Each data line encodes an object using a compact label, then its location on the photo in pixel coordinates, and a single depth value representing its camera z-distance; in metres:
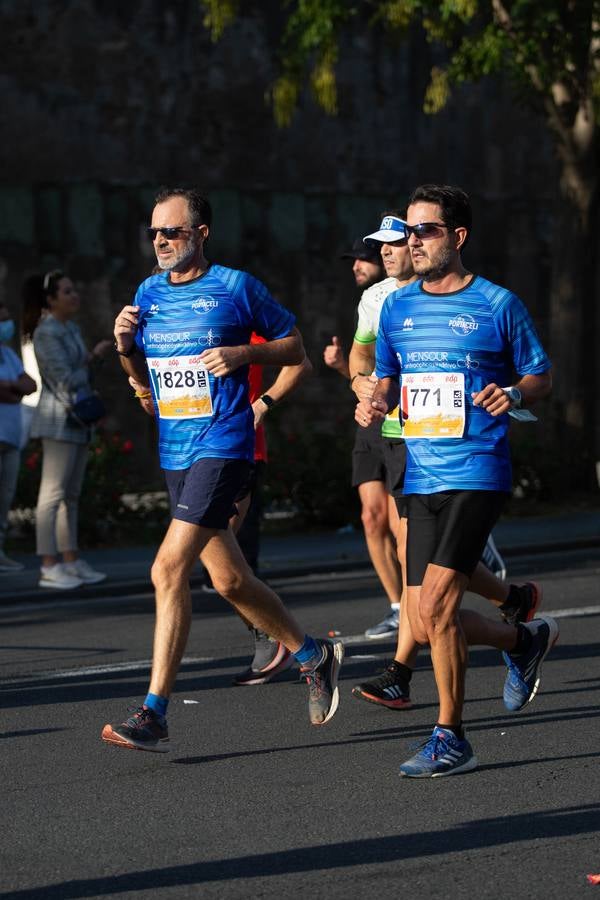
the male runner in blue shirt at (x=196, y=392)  13.20
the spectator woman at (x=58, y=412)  22.87
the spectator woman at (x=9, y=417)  24.59
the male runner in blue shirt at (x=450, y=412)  12.55
